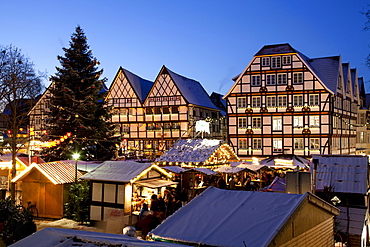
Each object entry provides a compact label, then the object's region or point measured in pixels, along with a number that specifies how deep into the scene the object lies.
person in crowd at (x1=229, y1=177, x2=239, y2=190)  21.77
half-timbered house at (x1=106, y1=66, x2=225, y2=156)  46.59
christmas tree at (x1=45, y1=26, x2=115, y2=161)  29.94
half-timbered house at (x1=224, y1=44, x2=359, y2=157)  37.72
